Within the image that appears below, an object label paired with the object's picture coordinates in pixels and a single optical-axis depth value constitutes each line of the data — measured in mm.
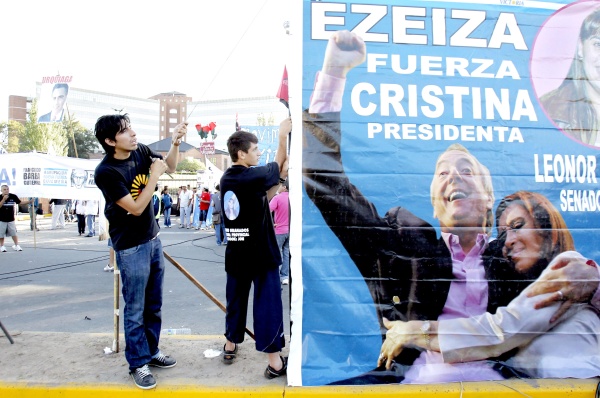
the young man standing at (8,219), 11070
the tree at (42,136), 46156
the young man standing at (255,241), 3012
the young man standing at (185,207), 20600
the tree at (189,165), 65500
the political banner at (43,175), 10344
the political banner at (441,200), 2939
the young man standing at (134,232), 2930
